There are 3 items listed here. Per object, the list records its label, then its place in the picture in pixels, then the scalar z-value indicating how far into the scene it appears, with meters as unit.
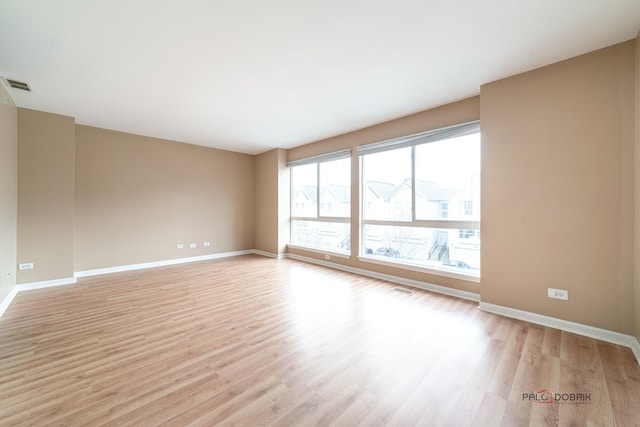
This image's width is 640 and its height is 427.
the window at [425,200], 3.54
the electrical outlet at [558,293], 2.60
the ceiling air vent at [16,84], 3.06
